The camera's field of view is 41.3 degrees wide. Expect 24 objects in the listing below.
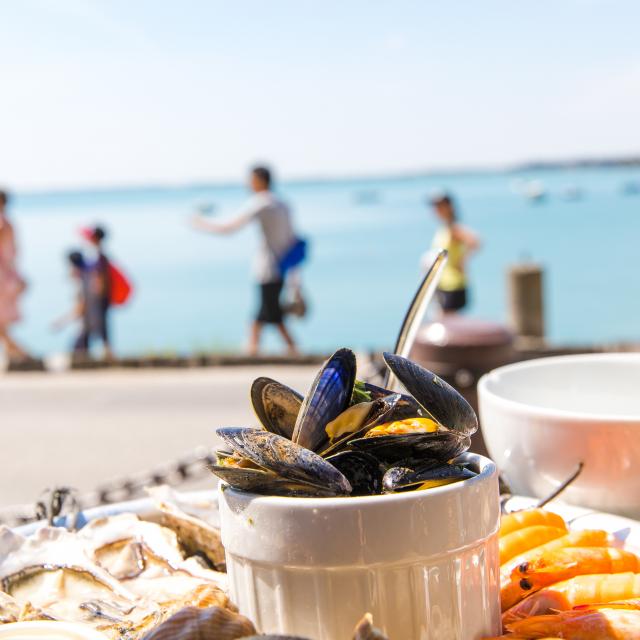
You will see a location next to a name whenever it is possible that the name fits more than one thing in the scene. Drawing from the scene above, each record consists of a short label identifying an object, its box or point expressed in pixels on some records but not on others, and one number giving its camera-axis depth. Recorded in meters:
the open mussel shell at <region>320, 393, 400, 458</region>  0.29
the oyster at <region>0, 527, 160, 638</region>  0.32
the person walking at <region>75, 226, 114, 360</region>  8.59
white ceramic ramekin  0.27
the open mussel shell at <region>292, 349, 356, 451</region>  0.29
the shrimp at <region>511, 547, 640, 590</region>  0.34
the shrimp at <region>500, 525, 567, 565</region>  0.37
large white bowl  0.38
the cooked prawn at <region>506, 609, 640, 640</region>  0.29
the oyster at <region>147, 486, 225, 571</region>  0.38
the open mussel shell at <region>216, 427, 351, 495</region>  0.27
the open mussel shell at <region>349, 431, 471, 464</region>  0.28
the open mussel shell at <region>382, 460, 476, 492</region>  0.27
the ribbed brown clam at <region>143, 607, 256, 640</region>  0.25
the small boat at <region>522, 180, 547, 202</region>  80.33
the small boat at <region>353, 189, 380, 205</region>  106.54
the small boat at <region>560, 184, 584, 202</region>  85.22
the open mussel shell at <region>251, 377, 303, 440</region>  0.31
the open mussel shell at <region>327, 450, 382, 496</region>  0.28
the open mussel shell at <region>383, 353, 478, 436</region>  0.29
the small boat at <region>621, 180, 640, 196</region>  83.57
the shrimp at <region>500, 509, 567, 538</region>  0.37
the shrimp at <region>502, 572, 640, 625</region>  0.32
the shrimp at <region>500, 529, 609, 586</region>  0.35
